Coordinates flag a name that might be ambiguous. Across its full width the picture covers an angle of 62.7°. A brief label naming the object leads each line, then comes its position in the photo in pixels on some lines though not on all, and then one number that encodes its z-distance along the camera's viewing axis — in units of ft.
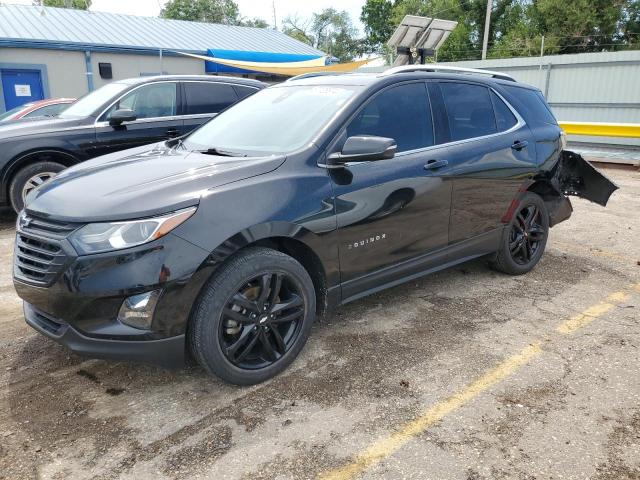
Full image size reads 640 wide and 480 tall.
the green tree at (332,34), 195.11
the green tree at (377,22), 177.58
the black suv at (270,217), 8.52
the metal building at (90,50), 56.03
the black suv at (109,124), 20.70
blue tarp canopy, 67.97
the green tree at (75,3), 176.88
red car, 32.55
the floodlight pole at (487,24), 96.81
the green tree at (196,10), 169.00
